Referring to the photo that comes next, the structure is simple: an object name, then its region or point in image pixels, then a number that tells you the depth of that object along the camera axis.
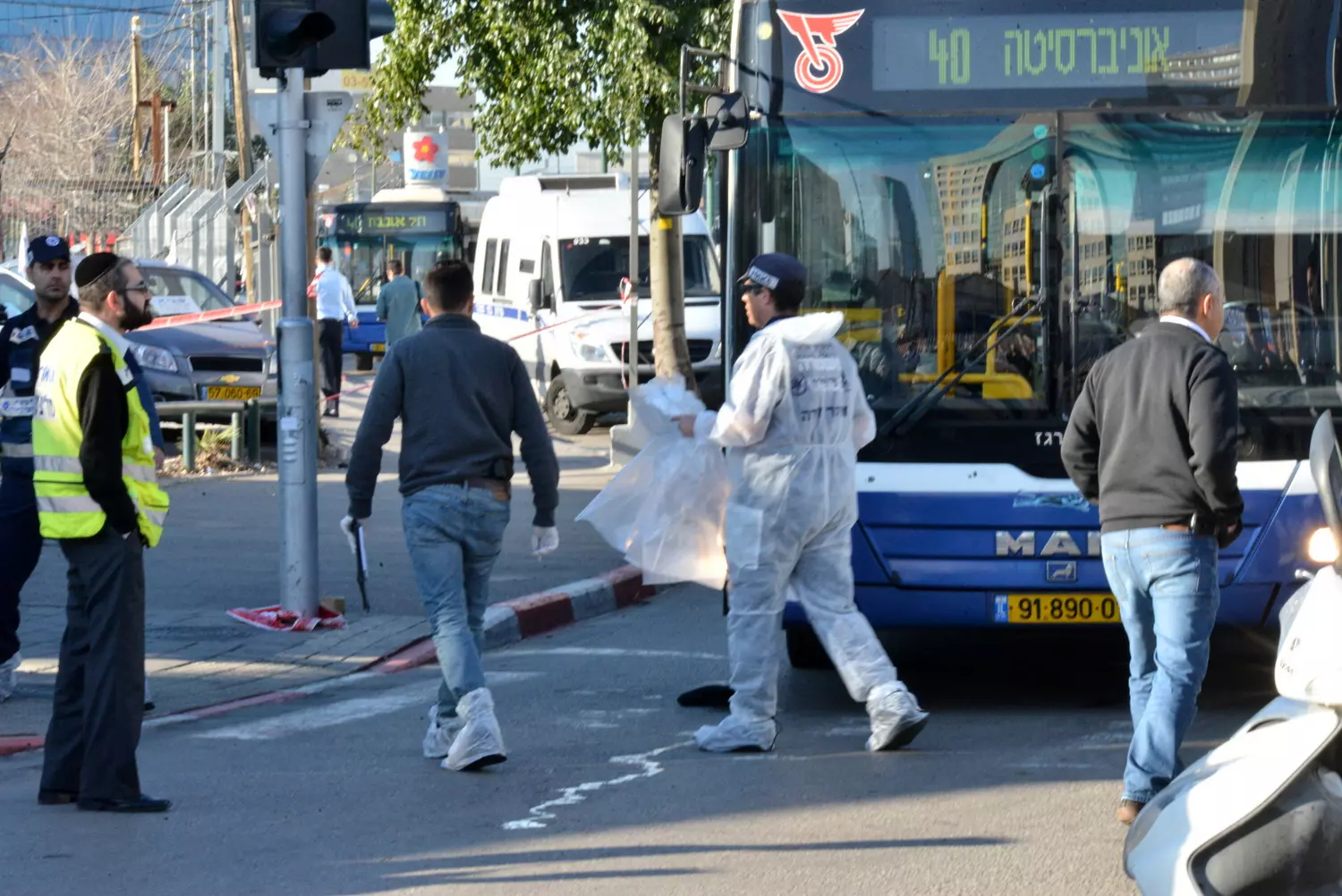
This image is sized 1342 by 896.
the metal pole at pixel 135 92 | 59.66
